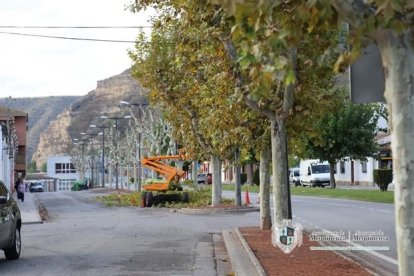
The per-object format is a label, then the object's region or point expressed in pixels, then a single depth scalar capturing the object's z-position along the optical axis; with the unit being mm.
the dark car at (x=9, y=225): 12703
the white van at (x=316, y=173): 64500
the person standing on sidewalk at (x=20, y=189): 44741
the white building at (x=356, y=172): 63594
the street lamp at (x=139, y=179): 53344
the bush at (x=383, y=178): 42844
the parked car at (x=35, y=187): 93306
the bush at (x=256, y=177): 73712
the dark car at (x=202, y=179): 87050
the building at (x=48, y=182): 139225
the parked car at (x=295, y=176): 75125
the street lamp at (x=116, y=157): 83081
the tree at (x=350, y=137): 54156
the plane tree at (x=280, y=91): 12703
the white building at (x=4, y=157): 48919
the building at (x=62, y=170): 164825
